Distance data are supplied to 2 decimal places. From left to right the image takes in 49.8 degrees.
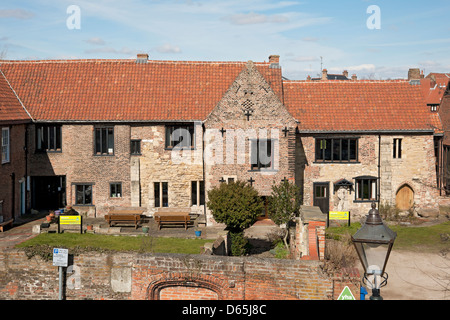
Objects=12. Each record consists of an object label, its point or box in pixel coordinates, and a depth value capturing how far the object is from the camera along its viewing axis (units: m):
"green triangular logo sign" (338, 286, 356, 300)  11.32
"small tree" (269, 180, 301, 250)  24.19
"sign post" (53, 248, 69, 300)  15.16
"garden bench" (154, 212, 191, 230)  25.66
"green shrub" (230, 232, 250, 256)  22.25
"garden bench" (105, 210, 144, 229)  25.77
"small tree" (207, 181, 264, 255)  22.38
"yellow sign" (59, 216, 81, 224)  23.84
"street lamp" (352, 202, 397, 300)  8.26
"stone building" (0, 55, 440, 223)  27.88
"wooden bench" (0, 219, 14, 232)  24.02
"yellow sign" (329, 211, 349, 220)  28.14
